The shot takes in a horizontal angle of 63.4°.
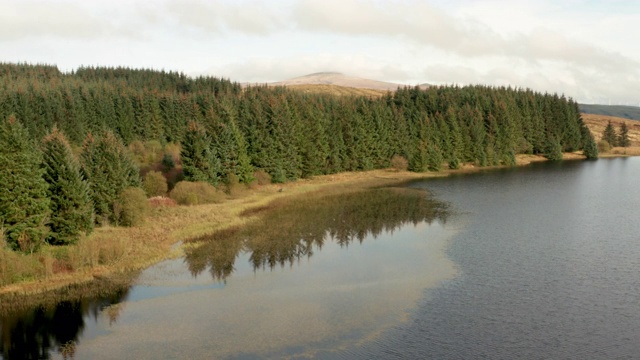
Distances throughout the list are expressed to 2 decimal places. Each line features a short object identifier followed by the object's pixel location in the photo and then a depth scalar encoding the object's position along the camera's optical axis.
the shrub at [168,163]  87.69
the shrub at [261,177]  90.44
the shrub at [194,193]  70.00
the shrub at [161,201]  66.81
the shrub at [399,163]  118.03
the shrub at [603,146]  167.12
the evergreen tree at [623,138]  179.25
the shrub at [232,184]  80.00
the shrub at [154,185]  72.00
